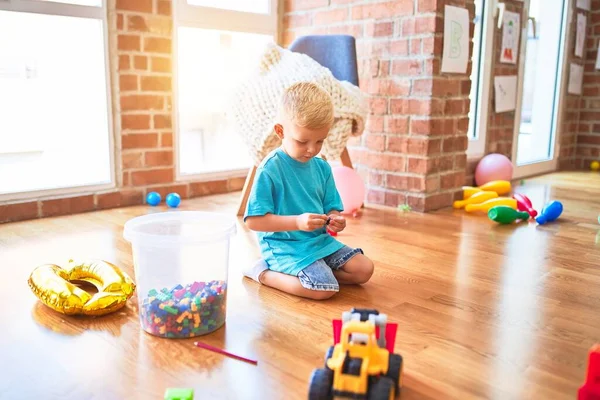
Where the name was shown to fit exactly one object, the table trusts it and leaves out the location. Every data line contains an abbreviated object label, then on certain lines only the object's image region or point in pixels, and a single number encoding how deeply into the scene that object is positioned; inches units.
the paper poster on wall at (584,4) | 162.7
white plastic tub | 49.5
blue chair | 101.0
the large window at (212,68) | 112.0
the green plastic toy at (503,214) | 94.5
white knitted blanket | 91.8
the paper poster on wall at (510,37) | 134.7
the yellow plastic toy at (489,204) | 104.0
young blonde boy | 56.4
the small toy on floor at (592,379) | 38.6
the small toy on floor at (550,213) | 96.1
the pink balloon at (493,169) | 132.2
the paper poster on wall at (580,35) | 164.1
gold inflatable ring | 53.6
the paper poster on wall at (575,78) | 166.1
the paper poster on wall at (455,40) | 101.8
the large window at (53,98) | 91.5
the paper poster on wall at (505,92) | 136.6
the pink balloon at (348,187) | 97.9
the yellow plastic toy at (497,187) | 122.6
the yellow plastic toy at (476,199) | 107.7
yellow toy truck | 35.9
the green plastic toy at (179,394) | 38.5
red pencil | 45.7
